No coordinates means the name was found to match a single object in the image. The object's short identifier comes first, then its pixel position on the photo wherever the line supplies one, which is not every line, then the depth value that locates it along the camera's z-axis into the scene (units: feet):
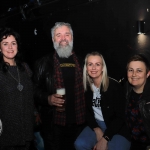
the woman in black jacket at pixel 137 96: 5.52
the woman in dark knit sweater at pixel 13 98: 5.37
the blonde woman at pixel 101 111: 5.69
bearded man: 6.41
